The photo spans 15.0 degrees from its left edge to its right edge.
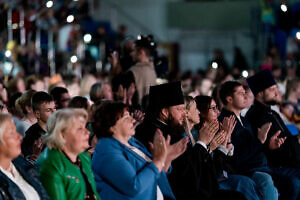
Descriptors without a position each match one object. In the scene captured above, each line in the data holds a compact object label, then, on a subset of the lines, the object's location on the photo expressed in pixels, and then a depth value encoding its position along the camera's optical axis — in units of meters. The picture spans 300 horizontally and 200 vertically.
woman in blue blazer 8.42
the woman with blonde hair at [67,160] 8.06
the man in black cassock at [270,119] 13.65
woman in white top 7.73
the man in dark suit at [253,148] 12.53
